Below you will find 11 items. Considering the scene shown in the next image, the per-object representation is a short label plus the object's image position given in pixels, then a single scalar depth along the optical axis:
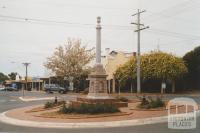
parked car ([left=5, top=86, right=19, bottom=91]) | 106.06
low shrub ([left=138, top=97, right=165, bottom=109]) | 29.59
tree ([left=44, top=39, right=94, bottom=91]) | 80.53
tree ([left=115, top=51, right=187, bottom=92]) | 62.49
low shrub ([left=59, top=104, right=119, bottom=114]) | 26.92
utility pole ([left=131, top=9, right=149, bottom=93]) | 52.79
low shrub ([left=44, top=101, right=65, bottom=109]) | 34.66
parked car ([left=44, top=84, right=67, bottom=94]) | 75.12
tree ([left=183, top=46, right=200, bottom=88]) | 69.38
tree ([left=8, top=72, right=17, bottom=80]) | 185.00
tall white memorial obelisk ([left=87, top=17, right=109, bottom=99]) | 31.55
